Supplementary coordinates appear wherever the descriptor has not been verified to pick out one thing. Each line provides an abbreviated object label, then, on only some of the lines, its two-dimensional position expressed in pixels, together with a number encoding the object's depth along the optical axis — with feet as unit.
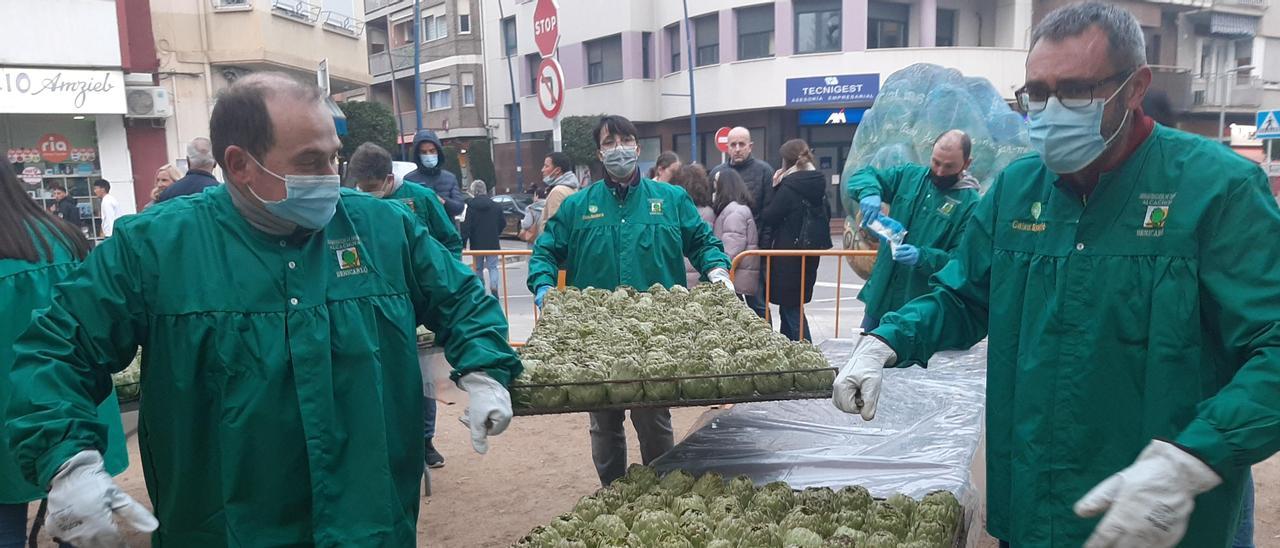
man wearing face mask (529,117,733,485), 15.97
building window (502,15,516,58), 123.03
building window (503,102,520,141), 120.94
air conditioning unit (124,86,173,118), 52.90
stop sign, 31.81
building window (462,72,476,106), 134.41
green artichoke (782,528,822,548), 8.14
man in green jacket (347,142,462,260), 17.93
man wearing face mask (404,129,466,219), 25.27
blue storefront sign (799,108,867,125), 88.57
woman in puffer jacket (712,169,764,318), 23.67
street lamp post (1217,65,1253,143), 100.99
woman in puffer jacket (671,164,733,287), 25.18
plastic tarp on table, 11.42
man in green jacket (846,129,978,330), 16.33
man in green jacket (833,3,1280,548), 6.21
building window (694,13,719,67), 95.55
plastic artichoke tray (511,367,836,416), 10.08
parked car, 74.02
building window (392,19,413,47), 147.28
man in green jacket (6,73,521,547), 6.91
